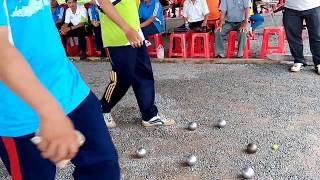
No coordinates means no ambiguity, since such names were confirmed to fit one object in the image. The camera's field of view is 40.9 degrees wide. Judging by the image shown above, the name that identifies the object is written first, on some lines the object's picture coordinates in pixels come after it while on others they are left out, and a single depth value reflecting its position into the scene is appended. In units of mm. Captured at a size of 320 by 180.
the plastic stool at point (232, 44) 7320
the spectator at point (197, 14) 8070
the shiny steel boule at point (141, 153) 3686
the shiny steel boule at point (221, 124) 4211
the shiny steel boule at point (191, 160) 3436
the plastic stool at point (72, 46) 9375
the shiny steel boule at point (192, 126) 4219
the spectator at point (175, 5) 10930
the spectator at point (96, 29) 8586
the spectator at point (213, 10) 8328
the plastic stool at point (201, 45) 7410
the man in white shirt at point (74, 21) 9227
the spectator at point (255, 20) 7972
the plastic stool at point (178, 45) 7703
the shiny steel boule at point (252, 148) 3573
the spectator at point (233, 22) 7082
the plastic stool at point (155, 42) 8000
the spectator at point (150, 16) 8021
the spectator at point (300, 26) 5848
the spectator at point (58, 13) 9695
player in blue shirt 1800
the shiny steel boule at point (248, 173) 3129
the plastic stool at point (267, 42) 6965
